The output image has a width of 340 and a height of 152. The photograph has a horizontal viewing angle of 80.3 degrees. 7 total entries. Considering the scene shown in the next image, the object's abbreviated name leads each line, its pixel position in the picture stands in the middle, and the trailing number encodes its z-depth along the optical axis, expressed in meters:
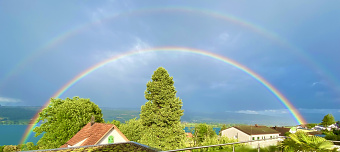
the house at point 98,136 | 23.27
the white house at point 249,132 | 56.22
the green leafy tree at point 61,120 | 29.78
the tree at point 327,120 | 55.16
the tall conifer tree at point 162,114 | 25.72
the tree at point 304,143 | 5.90
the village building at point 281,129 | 70.75
